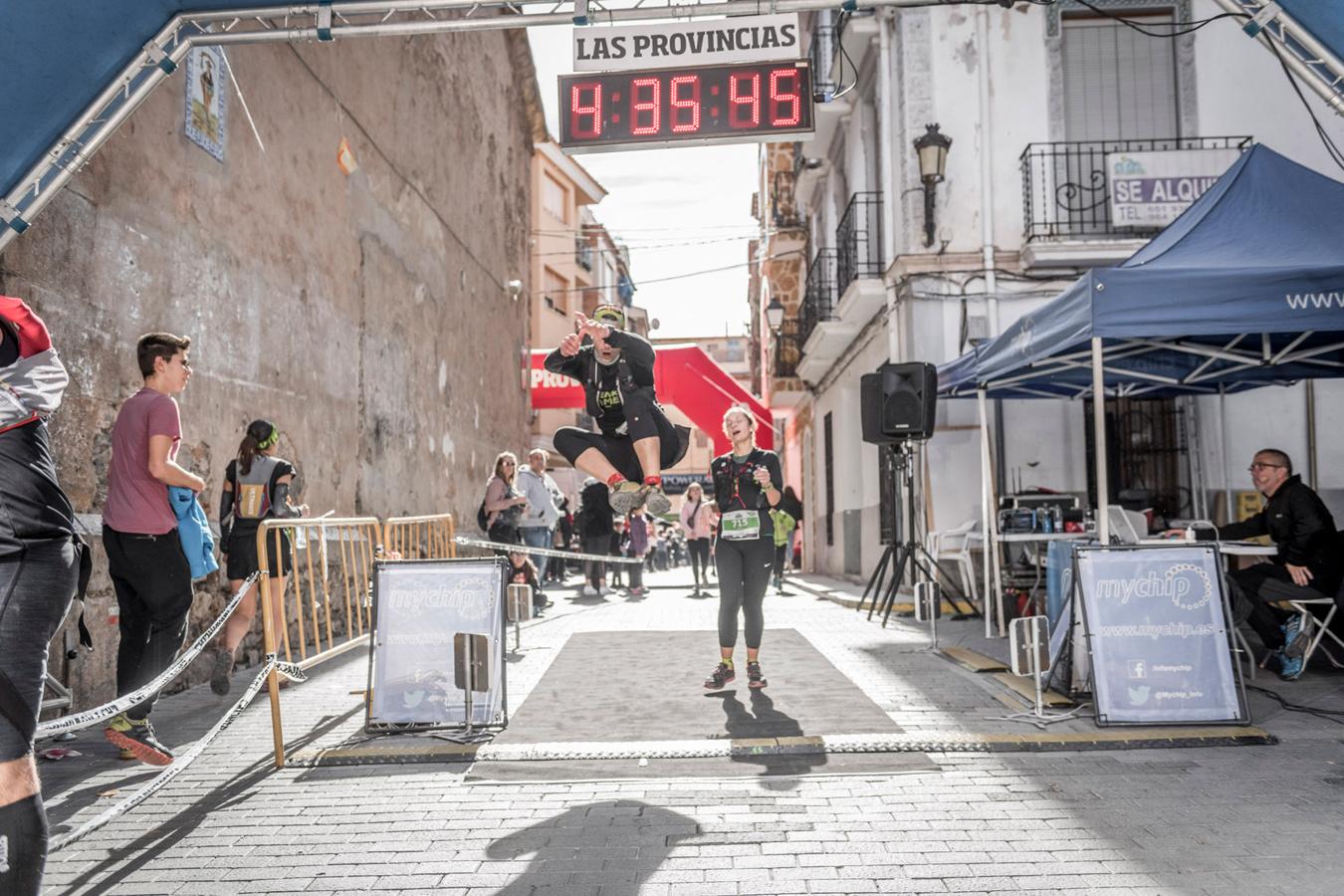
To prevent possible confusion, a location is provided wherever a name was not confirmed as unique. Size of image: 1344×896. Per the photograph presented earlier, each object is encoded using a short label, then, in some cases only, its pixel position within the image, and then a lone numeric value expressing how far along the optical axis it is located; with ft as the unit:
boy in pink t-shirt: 17.90
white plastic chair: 40.14
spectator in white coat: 43.62
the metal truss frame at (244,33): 17.83
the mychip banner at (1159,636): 19.20
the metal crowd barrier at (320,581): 18.06
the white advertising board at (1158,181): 44.96
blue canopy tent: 21.71
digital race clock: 24.04
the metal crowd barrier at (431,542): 30.17
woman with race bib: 23.26
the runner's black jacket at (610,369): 22.22
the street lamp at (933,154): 45.03
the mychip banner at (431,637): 19.72
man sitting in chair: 24.25
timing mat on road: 17.06
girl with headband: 24.14
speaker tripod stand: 34.73
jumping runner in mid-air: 22.18
